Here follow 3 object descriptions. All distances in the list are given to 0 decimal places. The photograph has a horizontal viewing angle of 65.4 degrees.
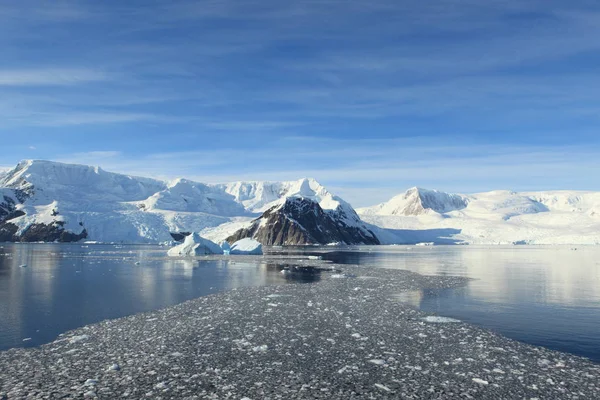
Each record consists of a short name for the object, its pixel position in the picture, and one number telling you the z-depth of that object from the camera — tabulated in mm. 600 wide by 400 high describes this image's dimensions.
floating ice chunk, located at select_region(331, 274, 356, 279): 40781
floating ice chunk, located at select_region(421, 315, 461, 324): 19906
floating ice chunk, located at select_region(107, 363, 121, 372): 12896
